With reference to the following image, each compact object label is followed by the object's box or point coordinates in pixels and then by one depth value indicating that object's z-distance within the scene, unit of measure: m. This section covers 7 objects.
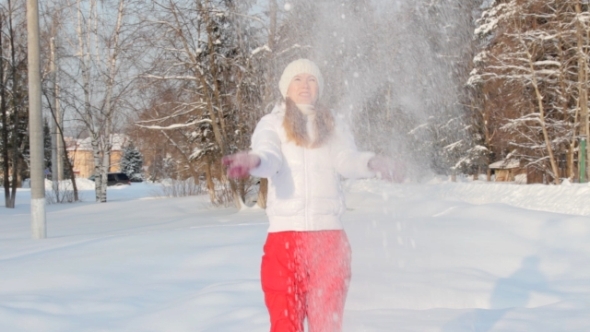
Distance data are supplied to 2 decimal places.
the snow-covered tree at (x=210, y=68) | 13.38
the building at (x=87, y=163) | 69.19
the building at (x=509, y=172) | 30.55
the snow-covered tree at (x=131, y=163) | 63.97
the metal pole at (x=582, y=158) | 20.58
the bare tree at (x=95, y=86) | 21.09
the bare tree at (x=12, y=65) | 20.58
